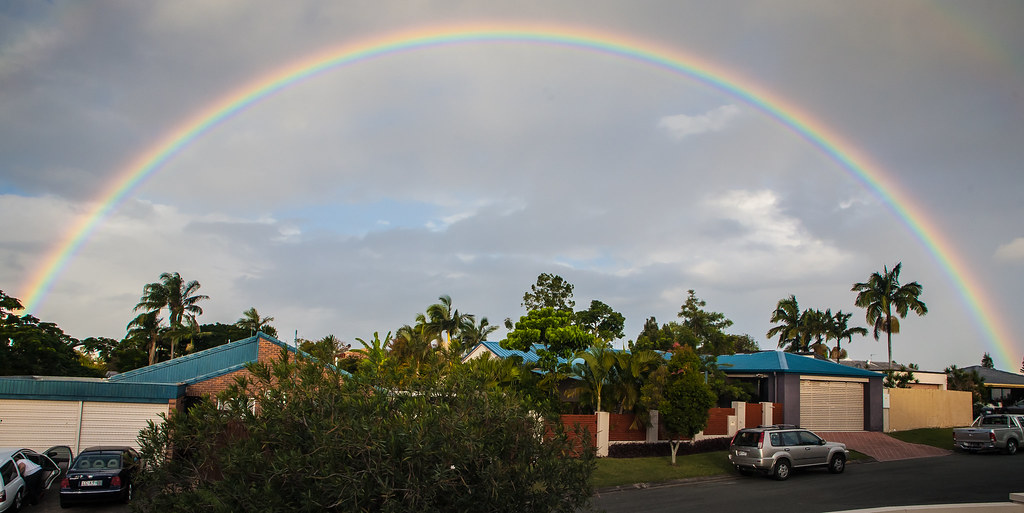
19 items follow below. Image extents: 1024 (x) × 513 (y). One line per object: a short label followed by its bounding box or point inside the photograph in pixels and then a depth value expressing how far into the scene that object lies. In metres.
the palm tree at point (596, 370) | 26.36
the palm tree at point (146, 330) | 65.18
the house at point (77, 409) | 22.53
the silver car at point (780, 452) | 22.00
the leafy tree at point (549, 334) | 37.91
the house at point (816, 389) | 34.03
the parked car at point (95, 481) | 16.38
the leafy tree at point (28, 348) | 38.41
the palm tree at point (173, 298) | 66.50
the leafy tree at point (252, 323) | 74.44
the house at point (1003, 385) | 60.90
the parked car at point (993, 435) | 29.48
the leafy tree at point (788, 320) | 64.25
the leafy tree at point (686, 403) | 24.31
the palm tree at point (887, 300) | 59.50
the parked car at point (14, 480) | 15.23
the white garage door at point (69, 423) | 22.55
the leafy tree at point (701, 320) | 62.84
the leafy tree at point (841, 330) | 63.66
